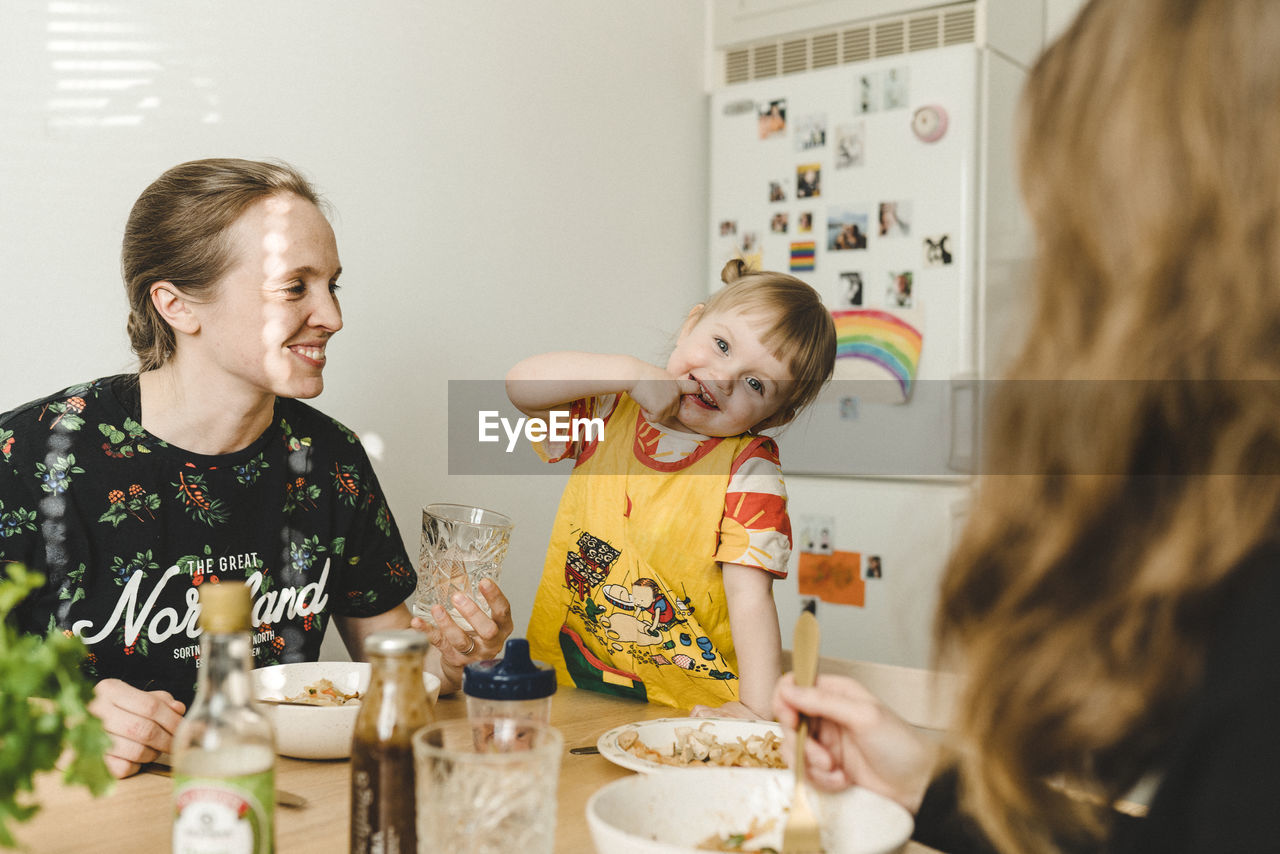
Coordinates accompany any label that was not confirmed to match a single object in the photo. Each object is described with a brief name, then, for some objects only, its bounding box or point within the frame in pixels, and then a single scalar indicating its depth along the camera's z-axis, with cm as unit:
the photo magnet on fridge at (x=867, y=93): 262
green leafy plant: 57
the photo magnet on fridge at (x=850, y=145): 265
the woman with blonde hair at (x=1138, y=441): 50
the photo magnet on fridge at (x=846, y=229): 265
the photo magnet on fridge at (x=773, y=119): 280
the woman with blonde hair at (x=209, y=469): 125
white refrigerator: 250
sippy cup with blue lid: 71
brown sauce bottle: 62
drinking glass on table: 59
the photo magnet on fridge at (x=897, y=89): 257
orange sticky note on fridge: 264
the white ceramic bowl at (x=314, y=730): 93
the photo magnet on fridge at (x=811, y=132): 272
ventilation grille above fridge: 252
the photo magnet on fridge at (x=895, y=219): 257
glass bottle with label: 57
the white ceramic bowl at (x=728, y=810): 69
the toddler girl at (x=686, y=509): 141
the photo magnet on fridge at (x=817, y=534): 269
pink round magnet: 251
